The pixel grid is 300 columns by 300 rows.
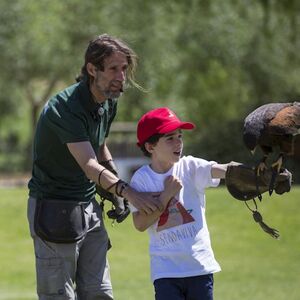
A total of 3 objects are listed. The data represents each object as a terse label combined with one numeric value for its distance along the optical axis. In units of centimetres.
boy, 1009
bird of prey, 934
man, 1054
